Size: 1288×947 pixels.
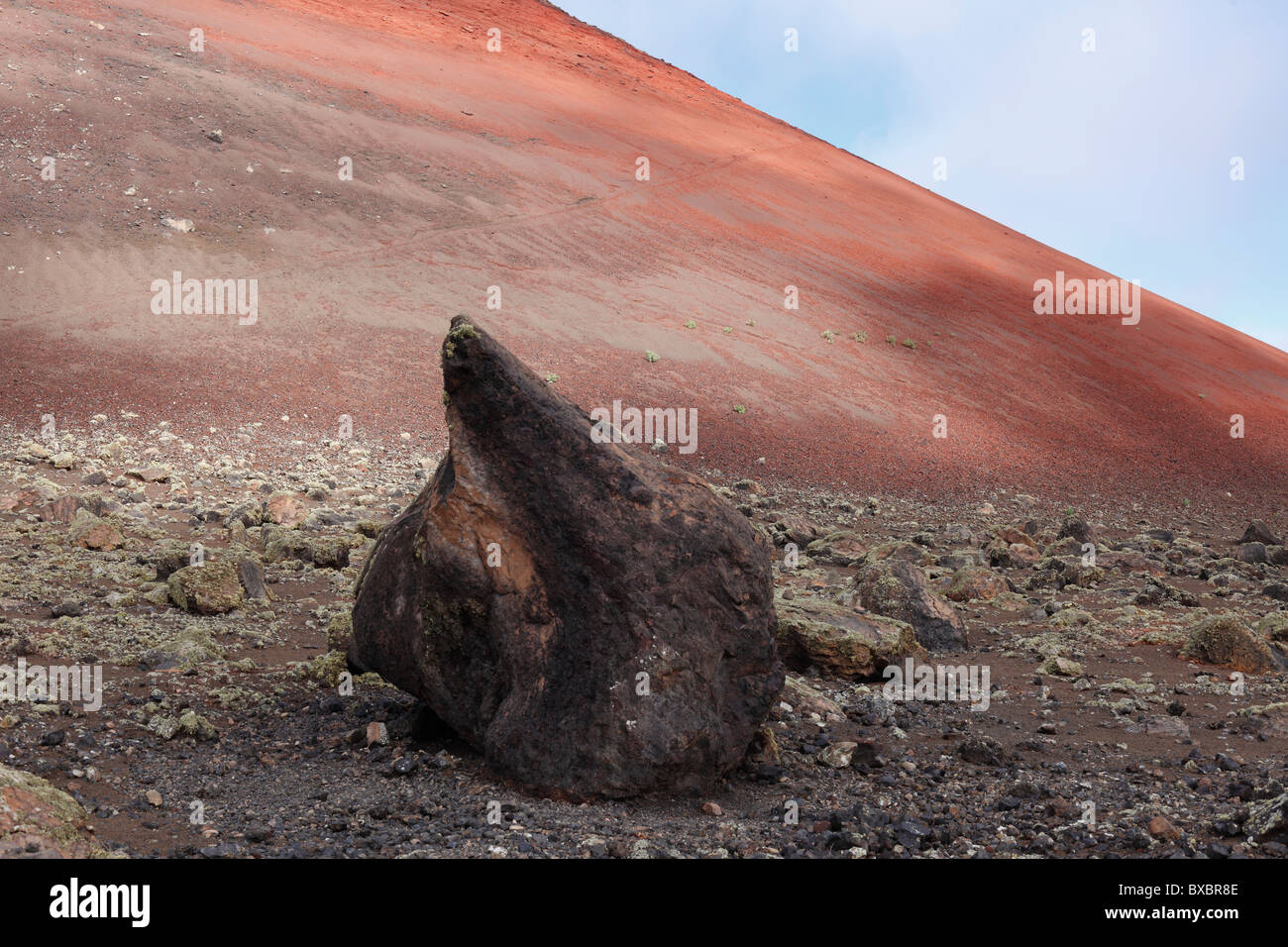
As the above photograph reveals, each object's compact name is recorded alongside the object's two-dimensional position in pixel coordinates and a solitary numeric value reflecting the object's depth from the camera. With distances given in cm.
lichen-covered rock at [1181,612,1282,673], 808
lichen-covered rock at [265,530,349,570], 993
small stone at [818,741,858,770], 585
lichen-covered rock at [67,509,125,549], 952
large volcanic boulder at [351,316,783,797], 509
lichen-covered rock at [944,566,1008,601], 1045
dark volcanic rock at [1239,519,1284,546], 1511
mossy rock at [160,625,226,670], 702
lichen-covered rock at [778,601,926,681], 764
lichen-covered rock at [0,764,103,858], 391
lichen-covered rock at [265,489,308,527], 1127
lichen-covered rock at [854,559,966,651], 879
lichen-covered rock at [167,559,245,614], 814
